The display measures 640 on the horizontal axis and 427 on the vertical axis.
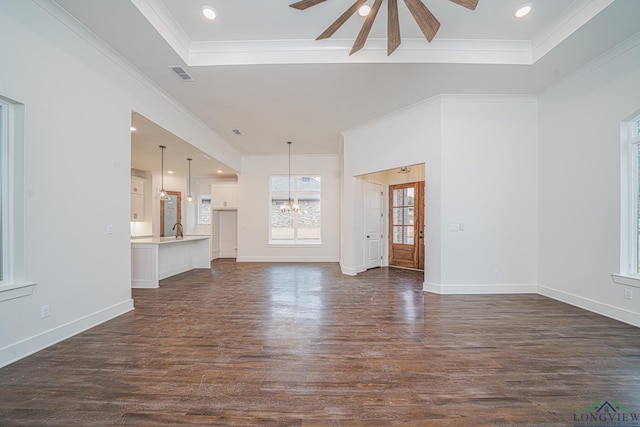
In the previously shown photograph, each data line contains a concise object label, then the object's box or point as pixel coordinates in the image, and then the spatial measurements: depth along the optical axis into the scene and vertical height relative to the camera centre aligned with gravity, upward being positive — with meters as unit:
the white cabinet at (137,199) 7.82 +0.44
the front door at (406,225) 6.80 -0.33
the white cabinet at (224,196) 8.76 +0.59
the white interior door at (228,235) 9.27 -0.80
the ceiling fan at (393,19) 2.44 +2.01
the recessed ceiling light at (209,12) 2.94 +2.37
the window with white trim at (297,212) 8.30 +0.04
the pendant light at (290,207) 7.29 +0.20
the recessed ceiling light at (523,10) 2.91 +2.39
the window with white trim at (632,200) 3.21 +0.18
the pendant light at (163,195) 6.34 +0.45
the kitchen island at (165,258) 4.83 -1.02
